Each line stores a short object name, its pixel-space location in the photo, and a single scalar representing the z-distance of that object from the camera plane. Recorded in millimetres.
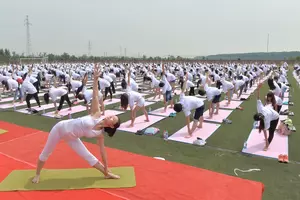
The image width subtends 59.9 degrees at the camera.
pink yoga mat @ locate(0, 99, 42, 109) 10885
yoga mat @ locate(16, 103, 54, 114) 9902
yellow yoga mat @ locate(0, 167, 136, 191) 3971
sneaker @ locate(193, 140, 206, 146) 6170
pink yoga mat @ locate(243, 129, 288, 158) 5628
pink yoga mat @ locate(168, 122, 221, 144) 6578
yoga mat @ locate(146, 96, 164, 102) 12031
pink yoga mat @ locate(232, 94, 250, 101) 12413
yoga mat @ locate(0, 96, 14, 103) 12191
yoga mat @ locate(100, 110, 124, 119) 9524
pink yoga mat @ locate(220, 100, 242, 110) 10508
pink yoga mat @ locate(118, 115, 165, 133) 7509
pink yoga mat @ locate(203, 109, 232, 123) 8413
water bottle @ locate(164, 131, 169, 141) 6620
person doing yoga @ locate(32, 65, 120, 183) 3640
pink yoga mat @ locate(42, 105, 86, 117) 9359
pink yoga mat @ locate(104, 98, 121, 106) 11445
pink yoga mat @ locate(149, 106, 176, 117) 9297
